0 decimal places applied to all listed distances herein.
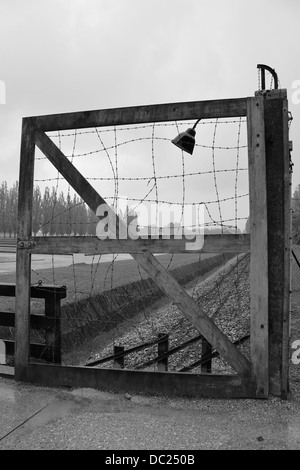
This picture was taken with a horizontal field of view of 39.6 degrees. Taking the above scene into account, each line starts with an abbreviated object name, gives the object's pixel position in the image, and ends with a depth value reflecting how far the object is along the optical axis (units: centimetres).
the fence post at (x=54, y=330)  532
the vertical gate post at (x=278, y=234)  445
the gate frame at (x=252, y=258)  445
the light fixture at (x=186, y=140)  462
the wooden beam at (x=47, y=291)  533
